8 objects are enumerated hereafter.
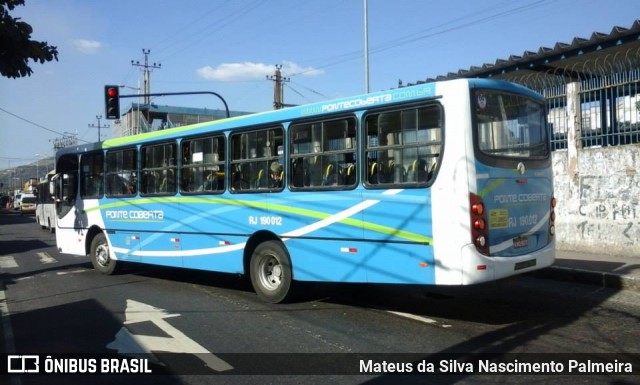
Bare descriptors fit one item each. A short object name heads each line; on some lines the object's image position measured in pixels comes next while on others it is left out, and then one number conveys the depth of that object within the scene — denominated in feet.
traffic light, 66.80
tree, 24.97
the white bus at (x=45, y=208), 86.43
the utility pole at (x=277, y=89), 103.74
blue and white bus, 20.13
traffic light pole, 67.51
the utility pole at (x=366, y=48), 73.77
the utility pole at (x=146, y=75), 163.02
